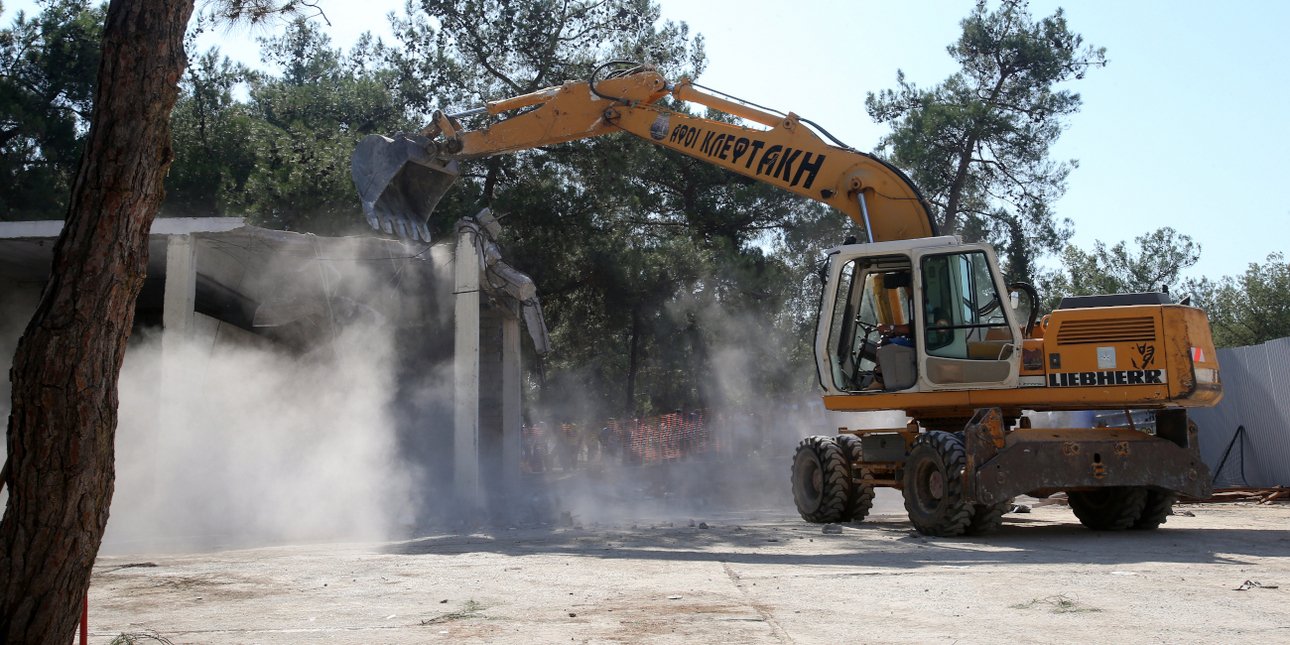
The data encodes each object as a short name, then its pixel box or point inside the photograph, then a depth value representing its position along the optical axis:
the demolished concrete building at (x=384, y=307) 15.34
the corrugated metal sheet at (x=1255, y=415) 17.80
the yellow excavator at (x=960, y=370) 10.45
